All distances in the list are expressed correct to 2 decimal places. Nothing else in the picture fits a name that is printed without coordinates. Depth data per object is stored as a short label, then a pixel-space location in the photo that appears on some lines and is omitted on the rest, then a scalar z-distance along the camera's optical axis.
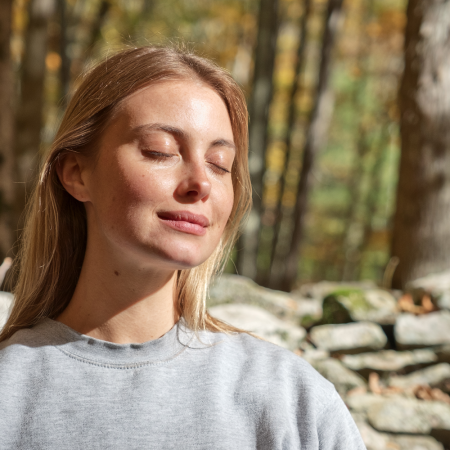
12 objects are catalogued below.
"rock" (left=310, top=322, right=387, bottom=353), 3.32
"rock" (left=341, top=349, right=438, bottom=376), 3.21
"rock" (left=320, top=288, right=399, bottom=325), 3.59
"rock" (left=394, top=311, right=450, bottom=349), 3.39
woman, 1.25
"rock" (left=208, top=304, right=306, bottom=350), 3.04
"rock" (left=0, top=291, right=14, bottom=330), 2.09
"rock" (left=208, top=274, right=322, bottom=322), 4.02
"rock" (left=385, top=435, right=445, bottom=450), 2.57
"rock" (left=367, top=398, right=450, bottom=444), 2.64
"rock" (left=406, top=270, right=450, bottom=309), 3.64
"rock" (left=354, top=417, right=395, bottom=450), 2.52
